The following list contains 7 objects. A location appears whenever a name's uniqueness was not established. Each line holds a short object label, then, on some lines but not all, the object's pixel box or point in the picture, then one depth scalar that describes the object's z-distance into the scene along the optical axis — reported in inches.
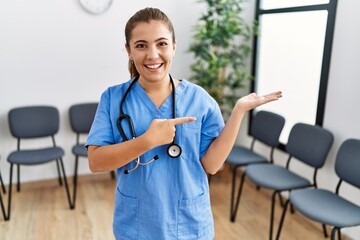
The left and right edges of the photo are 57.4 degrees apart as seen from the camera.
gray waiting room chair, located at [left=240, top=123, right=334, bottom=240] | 82.6
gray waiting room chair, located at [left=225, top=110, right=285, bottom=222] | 97.7
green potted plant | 106.3
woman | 38.9
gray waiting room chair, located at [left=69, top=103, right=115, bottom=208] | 111.3
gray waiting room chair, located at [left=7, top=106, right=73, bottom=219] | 100.0
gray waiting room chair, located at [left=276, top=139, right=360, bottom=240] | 65.9
